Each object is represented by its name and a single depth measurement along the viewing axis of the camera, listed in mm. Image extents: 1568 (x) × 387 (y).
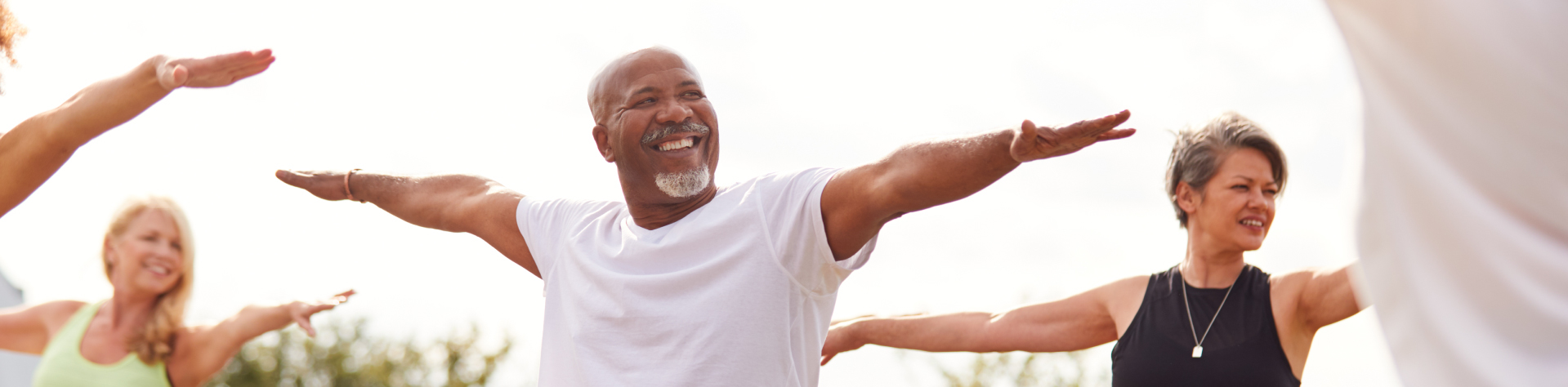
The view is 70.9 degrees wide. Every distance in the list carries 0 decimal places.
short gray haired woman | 3426
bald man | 2945
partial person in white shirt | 1520
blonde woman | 4328
